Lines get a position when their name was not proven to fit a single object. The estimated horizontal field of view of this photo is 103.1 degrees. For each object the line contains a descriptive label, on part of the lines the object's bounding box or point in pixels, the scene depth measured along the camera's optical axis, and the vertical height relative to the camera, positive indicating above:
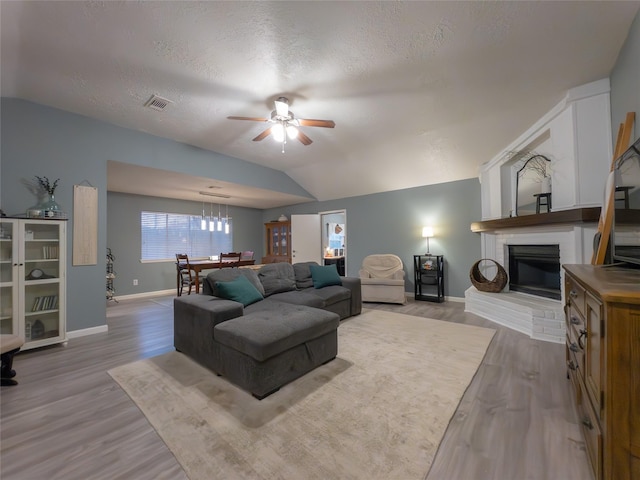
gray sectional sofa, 1.87 -0.73
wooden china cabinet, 7.18 +0.04
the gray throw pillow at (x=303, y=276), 3.88 -0.52
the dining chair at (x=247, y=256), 6.38 -0.34
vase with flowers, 2.88 +0.55
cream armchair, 4.59 -0.70
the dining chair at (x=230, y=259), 5.67 -0.38
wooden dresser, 0.85 -0.49
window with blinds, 5.87 +0.14
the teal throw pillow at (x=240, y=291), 2.69 -0.53
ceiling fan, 2.67 +1.32
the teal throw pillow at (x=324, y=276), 3.84 -0.52
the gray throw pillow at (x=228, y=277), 2.82 -0.40
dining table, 5.16 -0.47
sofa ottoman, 1.83 -0.81
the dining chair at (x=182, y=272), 5.35 -0.63
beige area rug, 1.29 -1.13
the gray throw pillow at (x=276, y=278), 3.42 -0.51
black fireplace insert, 3.28 -0.41
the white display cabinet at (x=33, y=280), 2.57 -0.38
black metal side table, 4.77 -0.70
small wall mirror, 3.26 +0.81
